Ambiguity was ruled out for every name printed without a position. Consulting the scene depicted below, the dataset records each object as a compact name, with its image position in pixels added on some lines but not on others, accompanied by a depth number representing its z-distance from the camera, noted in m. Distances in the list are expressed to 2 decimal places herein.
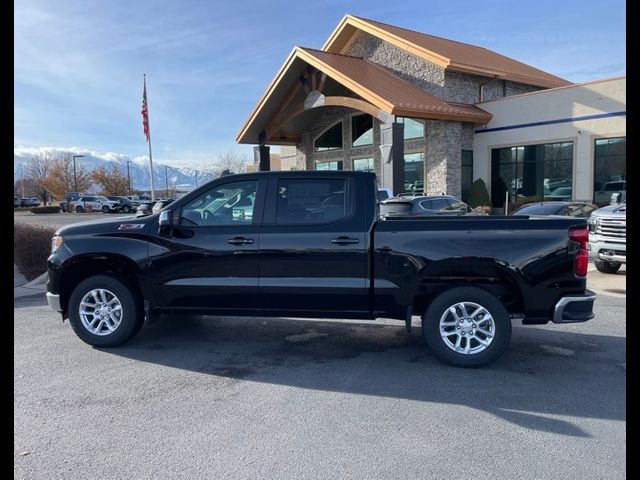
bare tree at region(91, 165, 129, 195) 72.56
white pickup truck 9.70
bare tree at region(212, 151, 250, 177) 76.56
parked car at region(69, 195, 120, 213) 50.38
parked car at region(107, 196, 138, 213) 50.56
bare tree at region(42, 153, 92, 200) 70.00
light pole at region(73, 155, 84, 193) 68.09
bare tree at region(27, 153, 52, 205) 75.50
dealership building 19.05
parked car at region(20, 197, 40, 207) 70.29
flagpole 26.77
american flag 26.81
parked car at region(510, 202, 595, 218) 13.01
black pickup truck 4.97
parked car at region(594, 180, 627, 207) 18.83
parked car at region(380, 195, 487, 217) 12.21
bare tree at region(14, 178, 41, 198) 94.46
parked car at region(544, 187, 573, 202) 20.39
